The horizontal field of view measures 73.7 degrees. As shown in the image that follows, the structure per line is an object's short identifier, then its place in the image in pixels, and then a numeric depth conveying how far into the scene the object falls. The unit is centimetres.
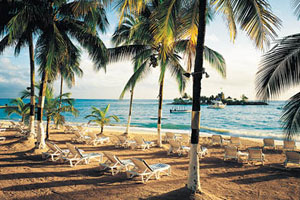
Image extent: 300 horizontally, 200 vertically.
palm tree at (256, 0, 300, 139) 363
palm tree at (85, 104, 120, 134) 1563
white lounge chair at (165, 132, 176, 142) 1311
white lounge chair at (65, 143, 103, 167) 732
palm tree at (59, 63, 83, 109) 1757
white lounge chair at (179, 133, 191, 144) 1262
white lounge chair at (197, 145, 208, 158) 923
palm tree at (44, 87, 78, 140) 1185
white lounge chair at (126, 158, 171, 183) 593
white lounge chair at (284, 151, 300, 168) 737
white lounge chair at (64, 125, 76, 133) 1567
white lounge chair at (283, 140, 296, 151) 1030
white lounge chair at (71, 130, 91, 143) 1231
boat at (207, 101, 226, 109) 8425
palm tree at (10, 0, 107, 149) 783
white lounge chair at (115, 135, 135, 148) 1112
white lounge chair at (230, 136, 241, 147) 1152
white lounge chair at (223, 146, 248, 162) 835
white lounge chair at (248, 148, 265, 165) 791
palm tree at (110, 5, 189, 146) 966
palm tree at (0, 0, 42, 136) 728
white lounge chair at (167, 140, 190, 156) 945
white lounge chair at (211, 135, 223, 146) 1200
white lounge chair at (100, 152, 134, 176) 656
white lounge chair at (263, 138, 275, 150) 1094
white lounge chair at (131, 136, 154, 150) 1062
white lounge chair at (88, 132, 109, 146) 1177
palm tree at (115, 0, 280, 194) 461
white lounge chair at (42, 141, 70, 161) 777
